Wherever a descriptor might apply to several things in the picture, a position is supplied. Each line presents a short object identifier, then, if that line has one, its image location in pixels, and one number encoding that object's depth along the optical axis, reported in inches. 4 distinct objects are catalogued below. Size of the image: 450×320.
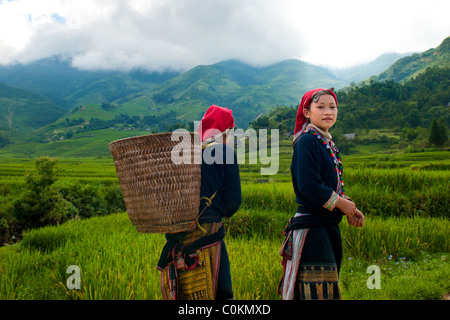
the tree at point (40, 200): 287.9
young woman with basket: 76.3
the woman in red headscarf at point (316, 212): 69.8
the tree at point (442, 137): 1417.3
